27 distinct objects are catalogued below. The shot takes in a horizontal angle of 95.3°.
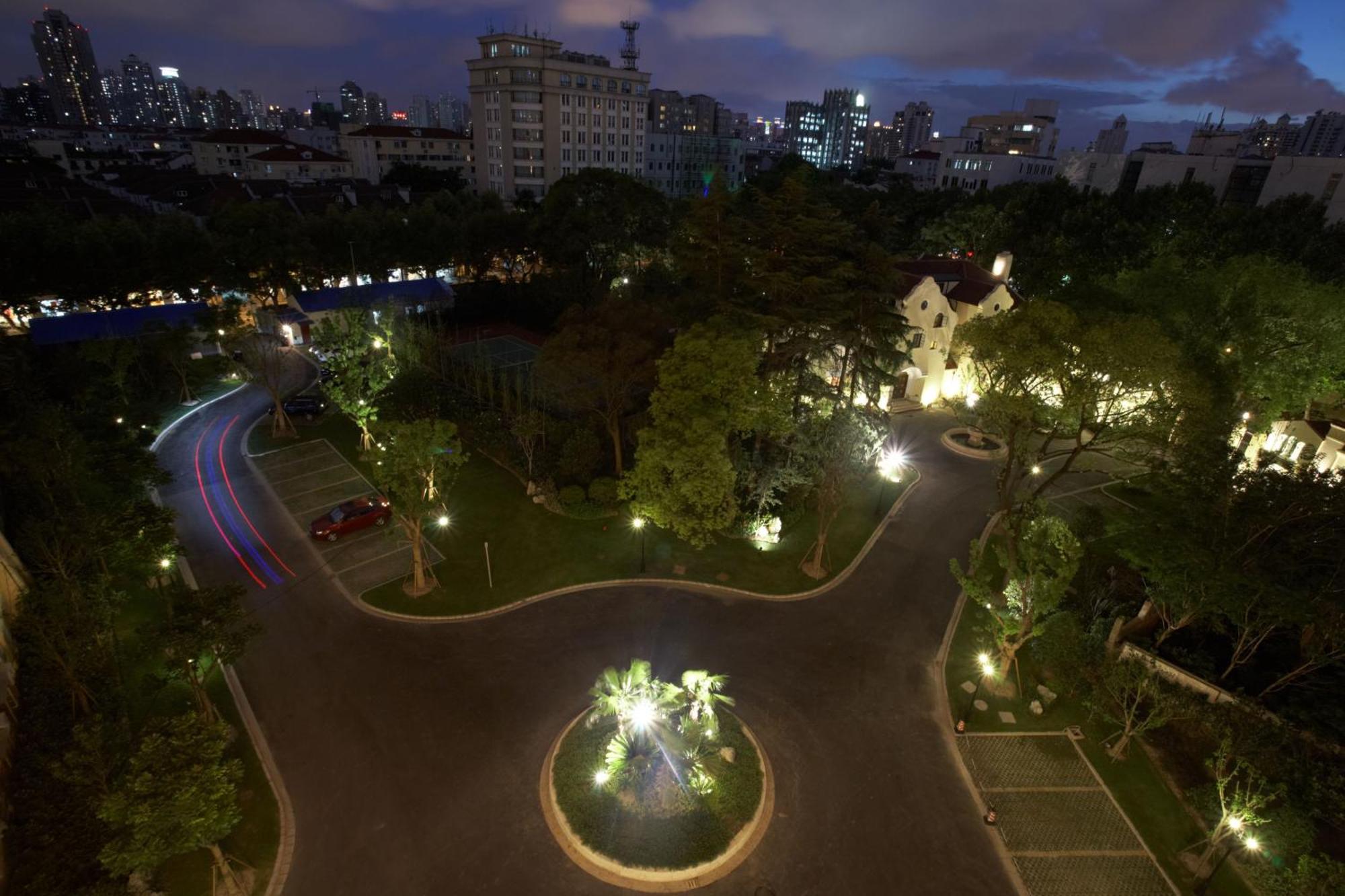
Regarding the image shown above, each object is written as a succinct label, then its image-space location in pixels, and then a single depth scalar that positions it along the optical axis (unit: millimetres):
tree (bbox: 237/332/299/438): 37625
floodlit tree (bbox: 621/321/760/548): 25750
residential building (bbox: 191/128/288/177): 130750
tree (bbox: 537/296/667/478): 31484
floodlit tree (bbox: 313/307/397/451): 34938
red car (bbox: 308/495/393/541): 30328
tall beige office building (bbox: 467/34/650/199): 105062
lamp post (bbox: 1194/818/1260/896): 16062
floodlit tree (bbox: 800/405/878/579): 28533
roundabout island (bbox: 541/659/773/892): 17312
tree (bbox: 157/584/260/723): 17750
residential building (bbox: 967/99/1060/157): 161750
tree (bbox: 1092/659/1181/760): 20266
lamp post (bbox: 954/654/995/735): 24156
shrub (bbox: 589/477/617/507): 33094
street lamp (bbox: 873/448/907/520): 38812
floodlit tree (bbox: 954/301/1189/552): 25828
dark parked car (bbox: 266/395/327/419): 42312
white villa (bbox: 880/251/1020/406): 46625
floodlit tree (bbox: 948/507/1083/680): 21984
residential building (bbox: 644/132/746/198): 137875
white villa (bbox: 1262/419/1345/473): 34469
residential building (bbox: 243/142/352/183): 116812
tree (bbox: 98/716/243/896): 13609
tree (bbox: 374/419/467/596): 24812
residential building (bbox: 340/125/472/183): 129250
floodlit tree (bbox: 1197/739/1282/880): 16453
